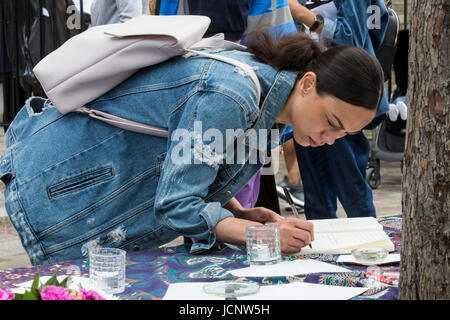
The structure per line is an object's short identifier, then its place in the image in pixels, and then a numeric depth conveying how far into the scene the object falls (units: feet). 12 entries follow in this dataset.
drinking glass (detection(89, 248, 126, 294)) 6.41
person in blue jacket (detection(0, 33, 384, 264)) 7.42
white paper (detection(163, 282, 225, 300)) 6.22
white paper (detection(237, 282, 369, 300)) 6.21
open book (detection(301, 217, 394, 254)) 7.32
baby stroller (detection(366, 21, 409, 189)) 18.66
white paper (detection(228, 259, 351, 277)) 6.70
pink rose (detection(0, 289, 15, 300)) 5.46
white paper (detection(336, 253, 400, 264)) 7.03
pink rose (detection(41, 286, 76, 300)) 5.47
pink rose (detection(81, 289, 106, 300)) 5.56
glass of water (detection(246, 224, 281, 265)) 6.94
